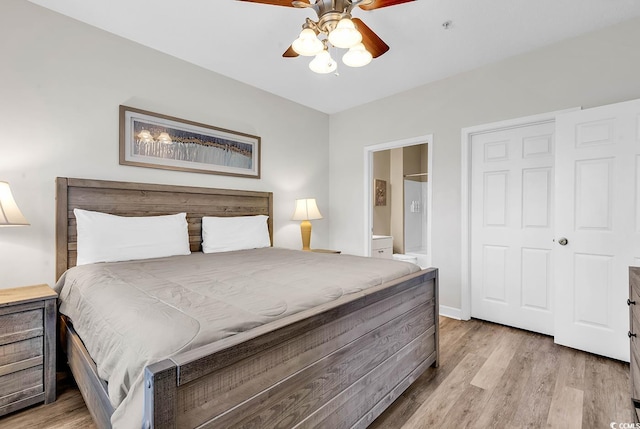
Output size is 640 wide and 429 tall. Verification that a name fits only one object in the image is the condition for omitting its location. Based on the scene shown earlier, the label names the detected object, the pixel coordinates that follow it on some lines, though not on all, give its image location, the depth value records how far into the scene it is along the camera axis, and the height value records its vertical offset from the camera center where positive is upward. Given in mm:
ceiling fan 1752 +1074
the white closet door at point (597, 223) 2307 -75
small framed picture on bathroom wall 5607 +374
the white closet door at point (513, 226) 2879 -129
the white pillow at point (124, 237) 2244 -201
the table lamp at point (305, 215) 3963 -43
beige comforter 974 -376
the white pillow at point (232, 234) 3018 -221
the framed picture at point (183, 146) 2787 +668
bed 880 -583
